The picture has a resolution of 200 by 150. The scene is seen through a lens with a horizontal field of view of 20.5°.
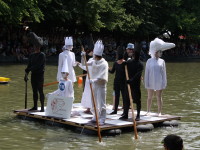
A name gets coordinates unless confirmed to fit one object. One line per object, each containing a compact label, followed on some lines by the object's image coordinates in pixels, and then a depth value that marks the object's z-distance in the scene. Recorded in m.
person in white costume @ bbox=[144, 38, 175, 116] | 14.15
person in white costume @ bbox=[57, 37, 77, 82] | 14.77
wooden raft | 12.56
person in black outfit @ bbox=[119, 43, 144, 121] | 13.24
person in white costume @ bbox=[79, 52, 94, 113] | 14.30
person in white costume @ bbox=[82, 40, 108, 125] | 12.69
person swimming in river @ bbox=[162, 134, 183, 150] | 6.58
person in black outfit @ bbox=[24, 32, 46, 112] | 14.27
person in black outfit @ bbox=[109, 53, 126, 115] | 13.83
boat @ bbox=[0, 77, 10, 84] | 21.50
